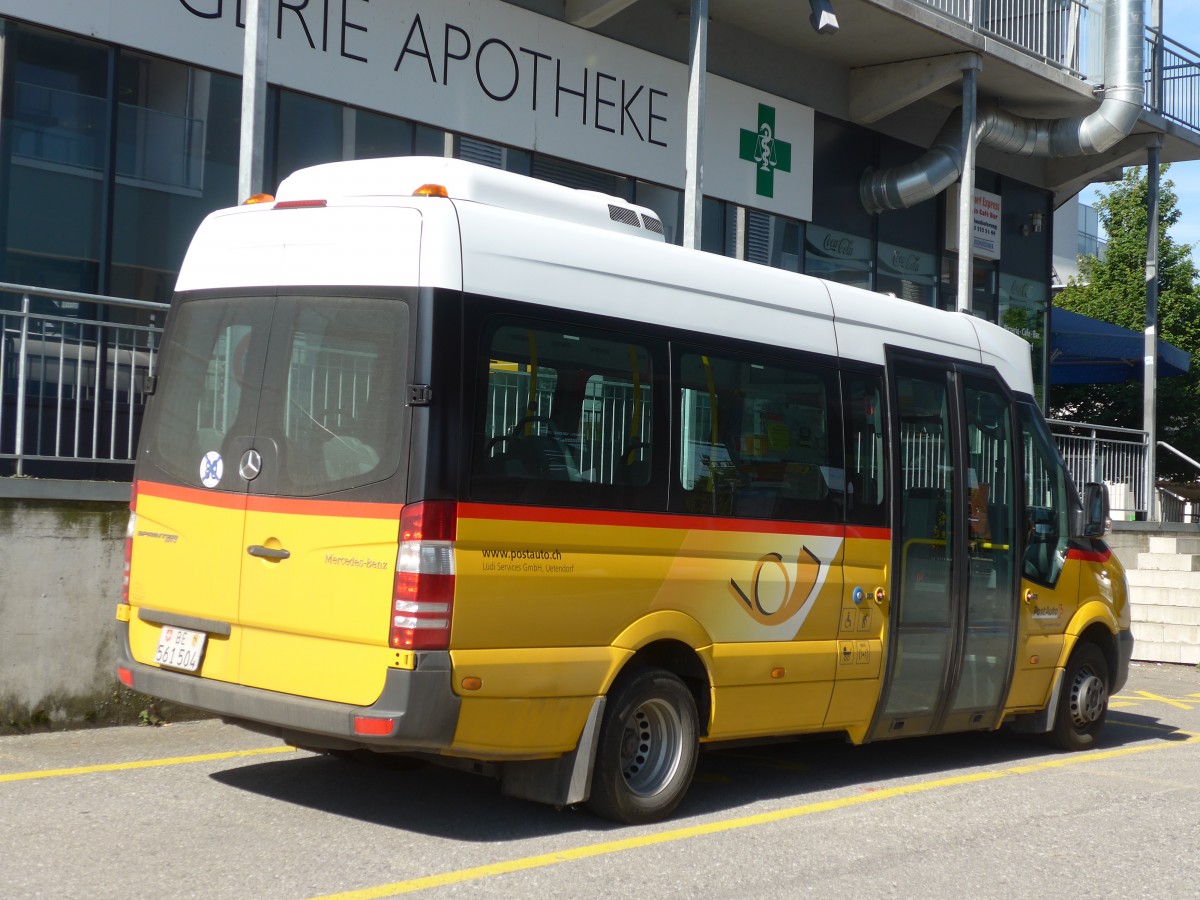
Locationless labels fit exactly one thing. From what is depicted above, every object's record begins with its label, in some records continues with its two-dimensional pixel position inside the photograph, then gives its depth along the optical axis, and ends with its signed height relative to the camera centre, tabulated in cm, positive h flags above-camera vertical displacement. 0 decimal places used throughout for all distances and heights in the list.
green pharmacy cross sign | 1641 +418
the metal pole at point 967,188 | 1661 +385
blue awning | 2228 +270
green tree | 2483 +436
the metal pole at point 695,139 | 1307 +341
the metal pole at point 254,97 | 927 +263
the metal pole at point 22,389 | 812 +58
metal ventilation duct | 1772 +505
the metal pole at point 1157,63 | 1969 +636
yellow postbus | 561 +7
